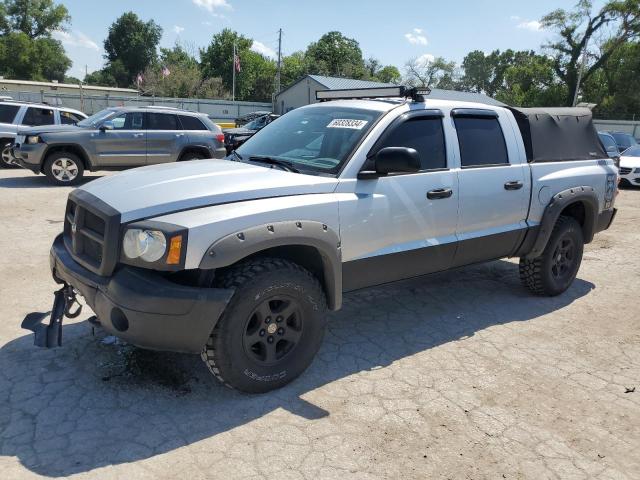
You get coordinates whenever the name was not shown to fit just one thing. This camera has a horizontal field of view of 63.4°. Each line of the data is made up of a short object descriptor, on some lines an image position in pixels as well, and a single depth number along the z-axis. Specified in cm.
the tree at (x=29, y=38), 6919
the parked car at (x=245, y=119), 3200
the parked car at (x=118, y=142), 1073
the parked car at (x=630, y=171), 1536
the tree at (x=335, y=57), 7738
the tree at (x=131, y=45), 8712
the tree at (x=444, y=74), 9938
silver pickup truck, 287
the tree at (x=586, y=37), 4809
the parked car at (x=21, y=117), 1253
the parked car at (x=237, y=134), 1590
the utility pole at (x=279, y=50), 5659
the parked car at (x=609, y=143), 1390
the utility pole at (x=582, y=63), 4624
